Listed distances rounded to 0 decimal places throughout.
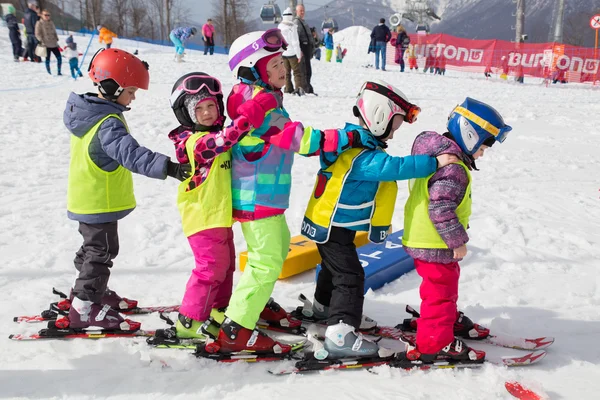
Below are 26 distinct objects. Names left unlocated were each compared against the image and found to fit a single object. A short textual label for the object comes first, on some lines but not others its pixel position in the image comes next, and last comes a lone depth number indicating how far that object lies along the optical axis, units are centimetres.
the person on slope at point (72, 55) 1541
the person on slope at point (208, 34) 2609
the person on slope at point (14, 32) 1908
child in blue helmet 289
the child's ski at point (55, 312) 358
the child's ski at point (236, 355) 312
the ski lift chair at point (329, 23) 4081
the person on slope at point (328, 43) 2848
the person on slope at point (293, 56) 1118
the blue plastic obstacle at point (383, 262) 420
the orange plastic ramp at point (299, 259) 436
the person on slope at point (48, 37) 1681
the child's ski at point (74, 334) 334
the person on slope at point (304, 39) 1270
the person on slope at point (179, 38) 1981
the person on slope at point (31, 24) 1855
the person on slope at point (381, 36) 2158
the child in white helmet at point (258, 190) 307
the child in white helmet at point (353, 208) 299
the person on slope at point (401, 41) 2444
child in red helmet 321
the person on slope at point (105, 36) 2148
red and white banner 2381
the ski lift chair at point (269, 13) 3534
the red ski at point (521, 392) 272
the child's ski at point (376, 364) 305
